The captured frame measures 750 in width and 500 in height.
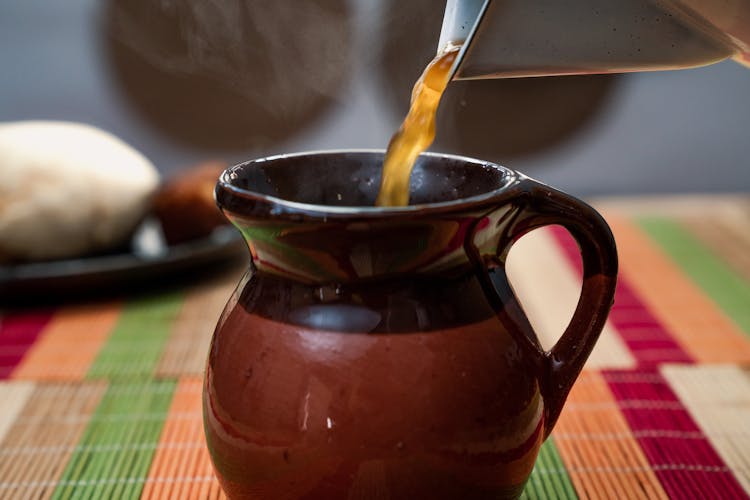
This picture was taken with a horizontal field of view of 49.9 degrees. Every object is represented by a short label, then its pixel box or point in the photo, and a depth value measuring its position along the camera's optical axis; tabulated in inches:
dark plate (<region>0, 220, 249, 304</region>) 37.8
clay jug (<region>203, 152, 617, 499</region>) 16.8
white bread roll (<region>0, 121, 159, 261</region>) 40.1
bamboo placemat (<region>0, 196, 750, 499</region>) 24.1
